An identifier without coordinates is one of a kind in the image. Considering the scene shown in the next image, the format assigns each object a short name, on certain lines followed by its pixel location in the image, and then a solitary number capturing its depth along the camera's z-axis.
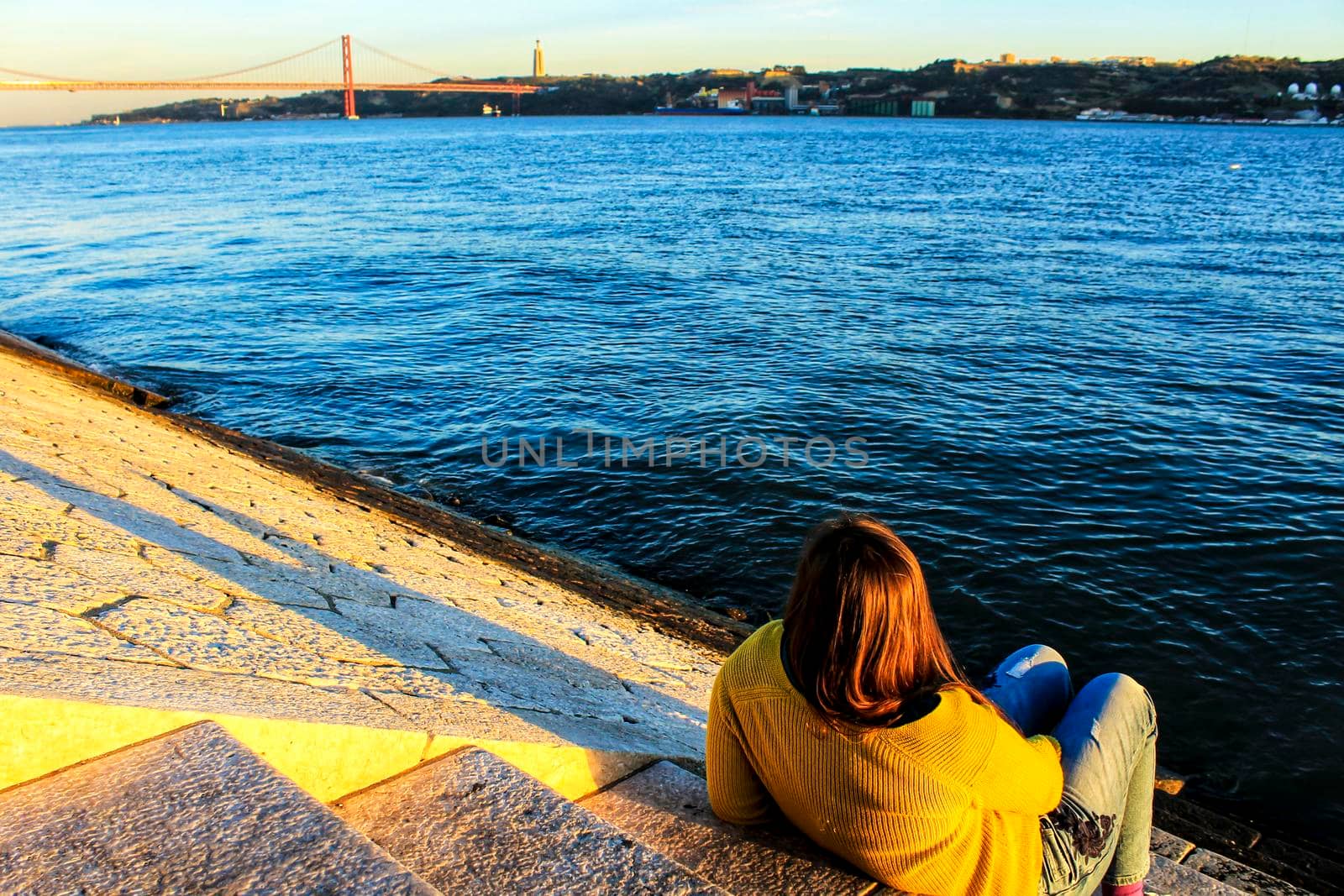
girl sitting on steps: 2.11
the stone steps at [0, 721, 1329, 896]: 1.91
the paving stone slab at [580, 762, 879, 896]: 2.46
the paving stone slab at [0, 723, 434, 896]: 1.88
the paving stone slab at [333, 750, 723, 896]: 2.18
